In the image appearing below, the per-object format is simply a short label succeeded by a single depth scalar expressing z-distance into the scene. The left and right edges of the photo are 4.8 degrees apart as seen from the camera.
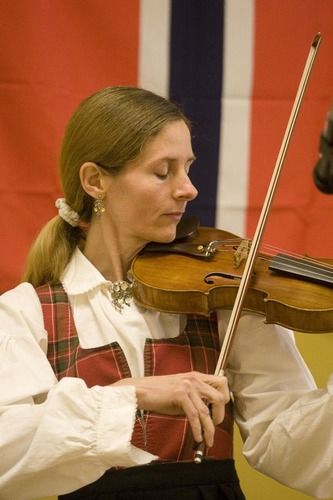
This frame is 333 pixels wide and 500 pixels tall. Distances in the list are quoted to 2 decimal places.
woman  6.14
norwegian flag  6.81
